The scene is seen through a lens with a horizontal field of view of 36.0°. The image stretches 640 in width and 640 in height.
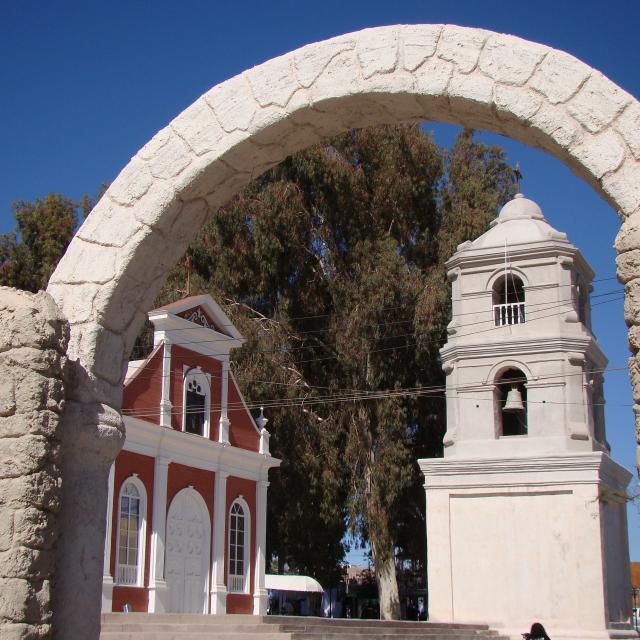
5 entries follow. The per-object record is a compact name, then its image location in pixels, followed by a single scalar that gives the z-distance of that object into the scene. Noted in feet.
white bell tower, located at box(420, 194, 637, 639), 60.85
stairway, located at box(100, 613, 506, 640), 48.29
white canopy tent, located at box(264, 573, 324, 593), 83.66
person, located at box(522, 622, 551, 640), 38.78
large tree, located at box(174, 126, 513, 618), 79.92
